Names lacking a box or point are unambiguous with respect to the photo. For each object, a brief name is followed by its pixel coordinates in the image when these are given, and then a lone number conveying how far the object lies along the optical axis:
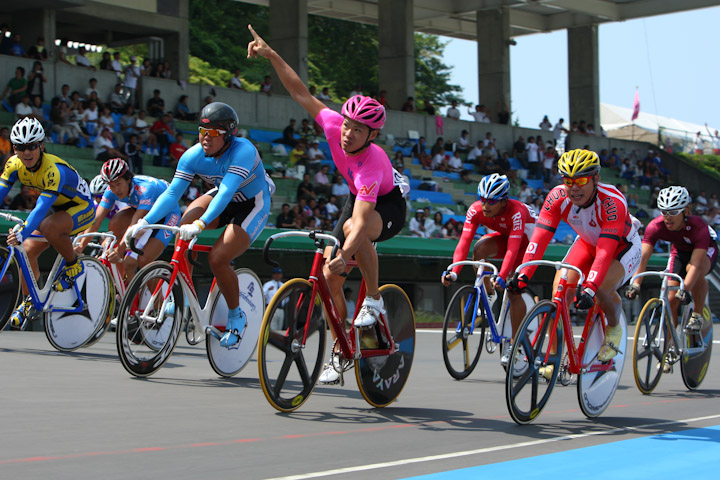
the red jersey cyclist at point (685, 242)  9.86
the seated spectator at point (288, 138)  23.44
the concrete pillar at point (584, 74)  39.59
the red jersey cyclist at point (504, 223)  10.16
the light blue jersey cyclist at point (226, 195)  7.73
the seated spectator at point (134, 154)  18.45
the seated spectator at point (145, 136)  19.80
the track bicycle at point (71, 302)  9.65
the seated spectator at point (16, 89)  19.02
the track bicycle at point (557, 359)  6.68
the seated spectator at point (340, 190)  21.06
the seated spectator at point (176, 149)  19.73
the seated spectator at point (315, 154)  22.80
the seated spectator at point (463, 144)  30.36
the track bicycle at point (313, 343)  6.46
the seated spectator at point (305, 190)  20.30
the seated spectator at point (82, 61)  21.58
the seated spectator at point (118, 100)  20.75
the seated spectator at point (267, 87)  26.05
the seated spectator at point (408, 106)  30.78
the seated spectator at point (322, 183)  21.33
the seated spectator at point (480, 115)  32.88
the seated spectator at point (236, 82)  25.31
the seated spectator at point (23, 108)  18.25
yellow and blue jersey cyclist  9.41
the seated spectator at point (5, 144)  15.80
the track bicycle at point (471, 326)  9.92
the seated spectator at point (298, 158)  22.47
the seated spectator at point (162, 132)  19.91
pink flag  55.57
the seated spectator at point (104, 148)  18.48
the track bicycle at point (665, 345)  9.27
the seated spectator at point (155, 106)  21.56
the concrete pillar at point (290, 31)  29.73
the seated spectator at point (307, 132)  23.81
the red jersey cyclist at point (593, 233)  7.23
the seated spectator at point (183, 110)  22.25
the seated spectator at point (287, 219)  19.22
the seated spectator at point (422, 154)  27.64
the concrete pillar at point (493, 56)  36.50
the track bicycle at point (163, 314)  7.67
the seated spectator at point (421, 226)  22.36
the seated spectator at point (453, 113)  31.43
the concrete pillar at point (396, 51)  32.97
